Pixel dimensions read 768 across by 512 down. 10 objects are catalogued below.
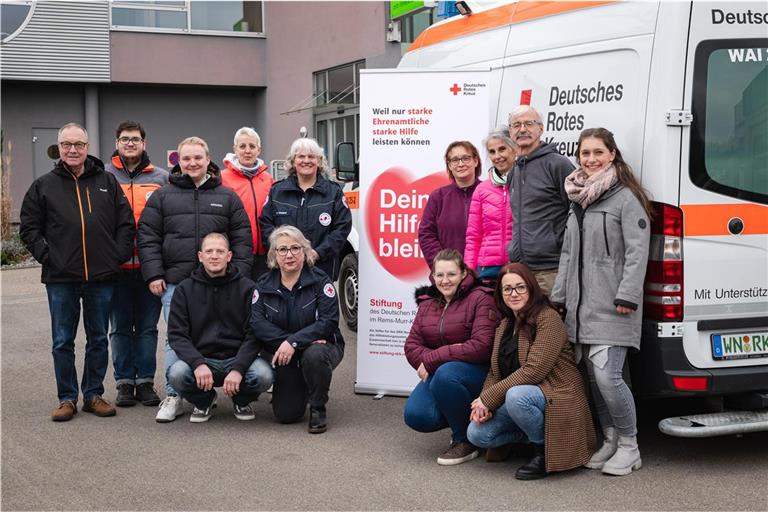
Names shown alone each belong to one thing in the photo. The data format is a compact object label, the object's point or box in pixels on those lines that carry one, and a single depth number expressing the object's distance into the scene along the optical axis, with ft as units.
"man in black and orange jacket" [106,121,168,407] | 21.12
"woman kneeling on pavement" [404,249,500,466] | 16.62
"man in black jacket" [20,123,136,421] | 19.58
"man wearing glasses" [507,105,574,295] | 16.70
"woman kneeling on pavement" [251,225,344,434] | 19.16
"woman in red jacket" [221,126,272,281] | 21.50
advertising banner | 21.33
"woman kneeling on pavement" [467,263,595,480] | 15.42
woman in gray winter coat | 15.05
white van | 15.11
